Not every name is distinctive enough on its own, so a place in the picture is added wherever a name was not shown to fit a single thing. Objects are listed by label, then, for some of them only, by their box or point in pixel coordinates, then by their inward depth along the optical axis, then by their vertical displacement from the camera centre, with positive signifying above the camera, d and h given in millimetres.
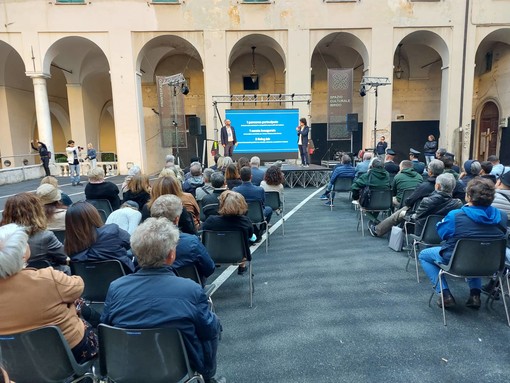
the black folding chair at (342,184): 6613 -826
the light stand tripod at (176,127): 10466 +622
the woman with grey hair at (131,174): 4352 -358
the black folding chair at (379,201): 4938 -882
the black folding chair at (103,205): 4387 -770
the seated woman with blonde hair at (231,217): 3119 -698
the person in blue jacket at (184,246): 2379 -732
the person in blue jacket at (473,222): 2621 -663
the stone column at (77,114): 15352 +1588
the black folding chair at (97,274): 2316 -905
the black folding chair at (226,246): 3113 -963
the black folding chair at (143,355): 1451 -950
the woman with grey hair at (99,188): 4453 -548
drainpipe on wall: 13414 +2592
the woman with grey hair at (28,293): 1503 -686
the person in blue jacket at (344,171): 6605 -559
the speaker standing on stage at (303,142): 11273 +60
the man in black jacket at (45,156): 11951 -273
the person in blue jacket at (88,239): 2299 -653
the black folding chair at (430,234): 3374 -963
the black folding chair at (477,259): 2561 -933
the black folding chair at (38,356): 1486 -967
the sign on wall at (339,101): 12508 +1612
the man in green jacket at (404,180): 4980 -591
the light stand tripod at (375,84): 12356 +2358
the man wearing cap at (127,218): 3172 -692
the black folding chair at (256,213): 4246 -885
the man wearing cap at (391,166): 6434 -469
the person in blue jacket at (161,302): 1498 -720
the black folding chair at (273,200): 5172 -875
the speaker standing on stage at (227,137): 11492 +286
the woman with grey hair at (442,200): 3396 -613
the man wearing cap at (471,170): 4750 -427
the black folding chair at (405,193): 4852 -756
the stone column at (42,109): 13211 +1606
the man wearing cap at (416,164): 6473 -440
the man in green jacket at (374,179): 5094 -573
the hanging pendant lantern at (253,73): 16906 +3684
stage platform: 10117 -1013
